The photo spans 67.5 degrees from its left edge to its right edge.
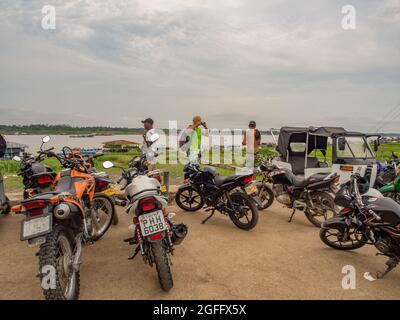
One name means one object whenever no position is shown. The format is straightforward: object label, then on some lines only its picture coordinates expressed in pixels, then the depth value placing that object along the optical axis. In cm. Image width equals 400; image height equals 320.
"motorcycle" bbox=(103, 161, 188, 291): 299
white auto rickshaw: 711
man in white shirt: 411
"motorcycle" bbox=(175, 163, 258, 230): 510
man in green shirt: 737
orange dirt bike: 249
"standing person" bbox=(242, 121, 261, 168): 876
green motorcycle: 574
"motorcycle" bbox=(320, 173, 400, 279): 338
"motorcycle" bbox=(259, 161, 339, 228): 523
